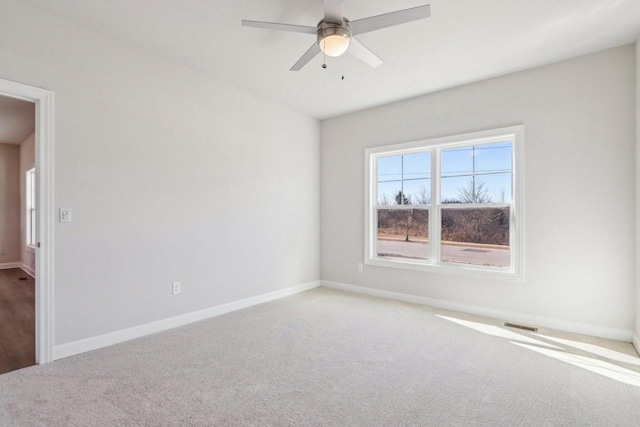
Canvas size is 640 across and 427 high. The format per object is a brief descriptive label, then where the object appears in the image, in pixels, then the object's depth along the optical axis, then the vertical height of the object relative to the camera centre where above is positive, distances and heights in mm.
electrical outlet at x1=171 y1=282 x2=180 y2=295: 3373 -786
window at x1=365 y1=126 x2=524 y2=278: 3654 +132
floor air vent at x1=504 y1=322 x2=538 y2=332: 3297 -1194
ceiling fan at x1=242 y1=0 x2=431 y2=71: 1988 +1273
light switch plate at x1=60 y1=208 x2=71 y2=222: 2618 -2
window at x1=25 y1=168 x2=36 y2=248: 6465 +143
